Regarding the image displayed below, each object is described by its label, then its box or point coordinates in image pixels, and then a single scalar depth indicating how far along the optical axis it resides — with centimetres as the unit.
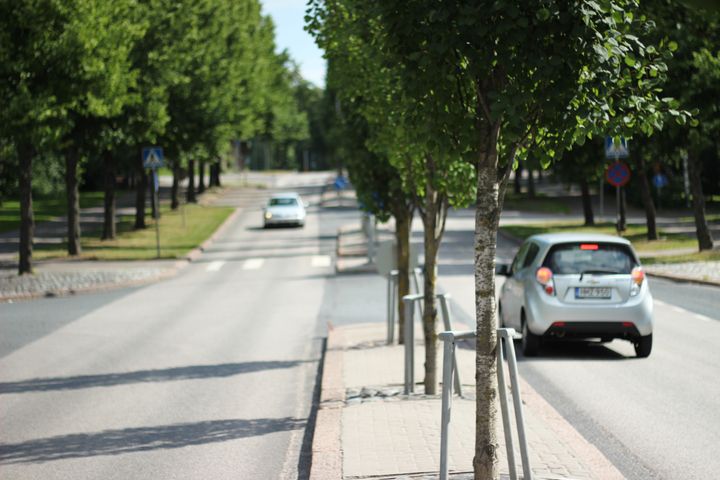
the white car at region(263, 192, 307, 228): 5471
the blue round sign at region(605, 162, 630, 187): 3500
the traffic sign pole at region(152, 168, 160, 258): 3881
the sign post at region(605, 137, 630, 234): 3462
